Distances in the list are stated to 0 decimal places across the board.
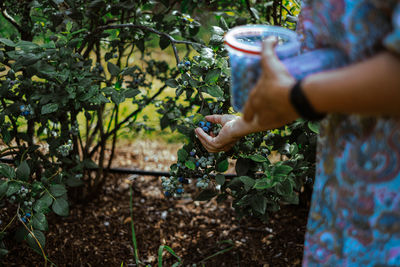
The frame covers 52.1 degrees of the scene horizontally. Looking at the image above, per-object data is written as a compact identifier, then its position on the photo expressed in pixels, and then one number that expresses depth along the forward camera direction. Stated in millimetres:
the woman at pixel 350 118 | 637
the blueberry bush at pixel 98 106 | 1397
